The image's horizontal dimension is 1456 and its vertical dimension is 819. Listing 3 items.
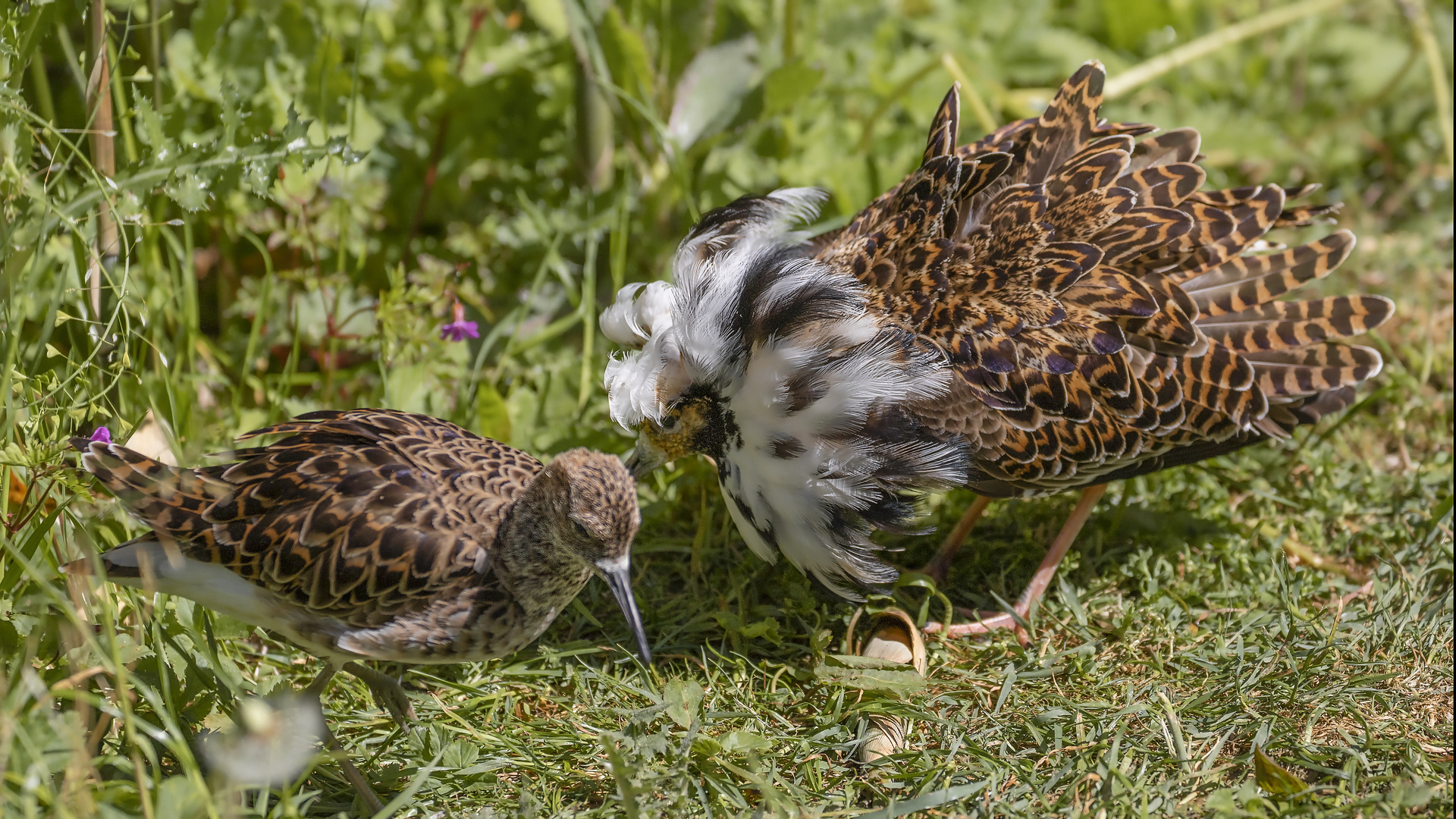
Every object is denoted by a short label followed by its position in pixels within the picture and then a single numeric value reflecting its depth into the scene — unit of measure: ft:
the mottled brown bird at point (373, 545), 19.35
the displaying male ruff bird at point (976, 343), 21.80
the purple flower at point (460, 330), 26.84
